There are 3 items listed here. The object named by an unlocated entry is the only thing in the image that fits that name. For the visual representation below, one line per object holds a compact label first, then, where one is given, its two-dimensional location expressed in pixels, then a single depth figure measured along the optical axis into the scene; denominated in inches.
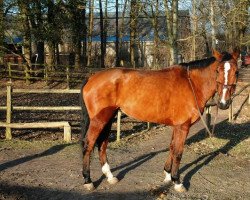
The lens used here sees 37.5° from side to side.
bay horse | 209.8
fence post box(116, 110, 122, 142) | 341.4
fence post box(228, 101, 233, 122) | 475.5
